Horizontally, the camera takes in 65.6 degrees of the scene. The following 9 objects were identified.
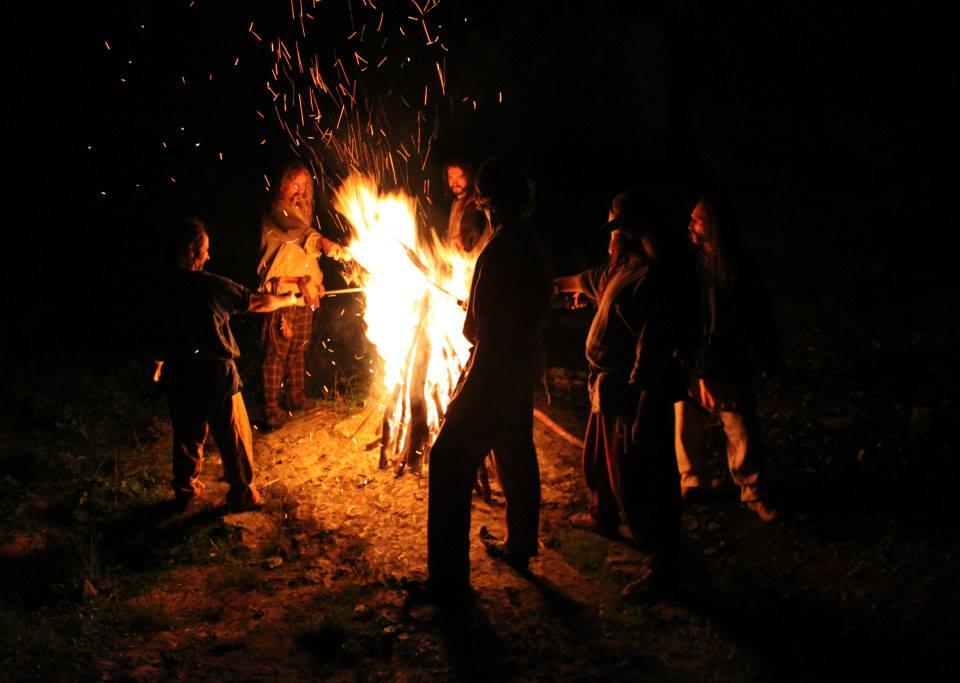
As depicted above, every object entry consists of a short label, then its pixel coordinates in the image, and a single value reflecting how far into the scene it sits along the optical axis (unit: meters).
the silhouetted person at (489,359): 4.18
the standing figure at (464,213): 6.72
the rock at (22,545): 4.96
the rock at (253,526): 5.13
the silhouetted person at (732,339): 5.02
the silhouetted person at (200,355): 5.03
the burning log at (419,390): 5.86
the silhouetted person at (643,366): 4.21
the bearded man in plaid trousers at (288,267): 6.94
